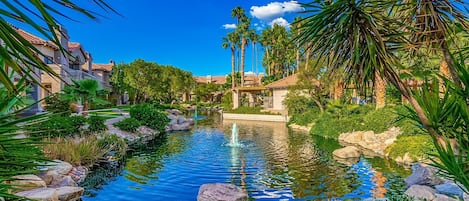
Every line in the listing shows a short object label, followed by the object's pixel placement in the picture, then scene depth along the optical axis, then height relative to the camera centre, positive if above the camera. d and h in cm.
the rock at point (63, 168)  901 -171
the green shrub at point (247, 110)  3432 -53
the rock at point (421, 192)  736 -195
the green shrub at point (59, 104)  1638 +8
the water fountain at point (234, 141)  1601 -182
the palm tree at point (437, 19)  272 +71
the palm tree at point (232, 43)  4512 +836
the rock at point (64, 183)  839 -193
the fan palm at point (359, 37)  242 +52
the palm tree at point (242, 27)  4438 +1021
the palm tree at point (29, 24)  72 +18
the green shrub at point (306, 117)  2420 -89
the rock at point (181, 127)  2334 -152
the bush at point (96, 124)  1529 -84
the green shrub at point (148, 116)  2117 -69
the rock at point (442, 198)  685 -193
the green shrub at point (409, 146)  1181 -154
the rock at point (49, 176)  847 -179
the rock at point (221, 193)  769 -204
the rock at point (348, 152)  1288 -184
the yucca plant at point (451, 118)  205 -9
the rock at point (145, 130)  1942 -148
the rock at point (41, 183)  765 -177
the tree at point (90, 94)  1581 +53
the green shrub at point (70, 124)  1263 -71
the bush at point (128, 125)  1830 -106
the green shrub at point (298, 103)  2739 +10
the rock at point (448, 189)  758 -196
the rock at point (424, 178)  860 -189
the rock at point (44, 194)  666 -176
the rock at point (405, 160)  1178 -195
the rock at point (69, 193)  725 -193
